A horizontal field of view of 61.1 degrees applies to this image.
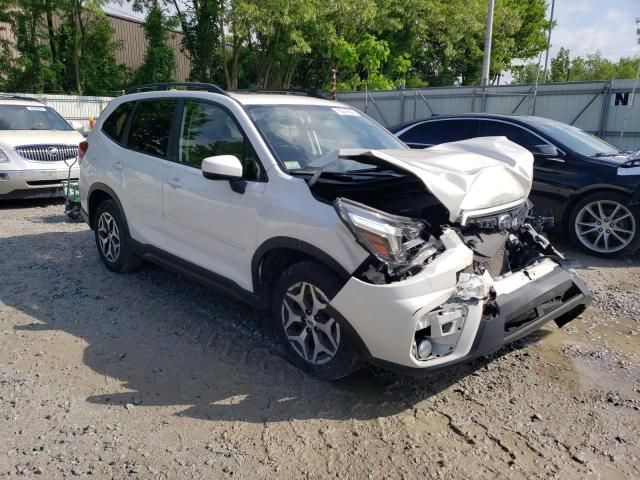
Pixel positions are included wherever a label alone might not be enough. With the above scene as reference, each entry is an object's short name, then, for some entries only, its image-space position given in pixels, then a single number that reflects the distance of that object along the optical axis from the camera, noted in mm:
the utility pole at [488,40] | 21359
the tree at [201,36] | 24844
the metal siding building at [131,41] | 34188
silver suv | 8766
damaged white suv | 2984
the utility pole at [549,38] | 38969
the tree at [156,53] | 27234
